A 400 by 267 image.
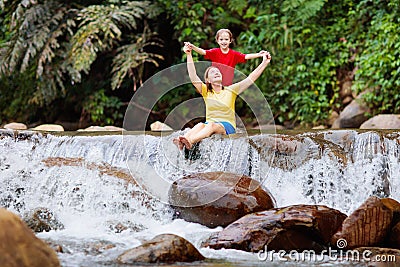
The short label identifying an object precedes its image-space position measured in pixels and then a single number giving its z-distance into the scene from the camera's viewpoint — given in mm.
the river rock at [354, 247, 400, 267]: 3671
